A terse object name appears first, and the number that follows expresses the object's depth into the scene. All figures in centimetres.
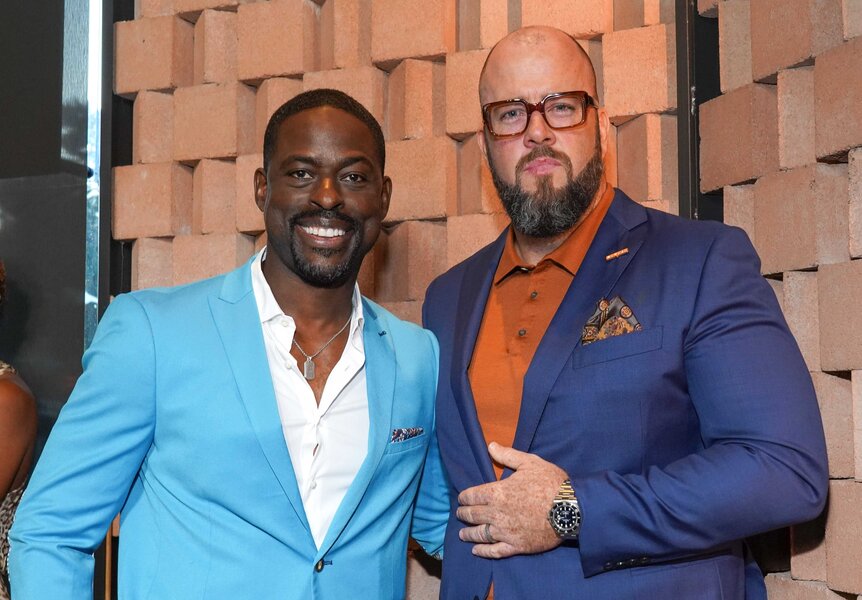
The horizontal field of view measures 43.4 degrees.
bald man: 195
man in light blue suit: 210
